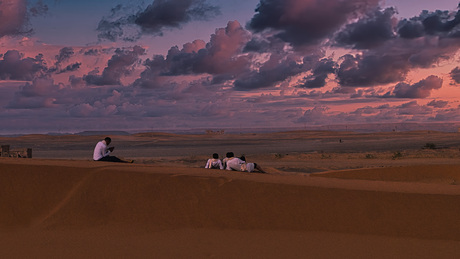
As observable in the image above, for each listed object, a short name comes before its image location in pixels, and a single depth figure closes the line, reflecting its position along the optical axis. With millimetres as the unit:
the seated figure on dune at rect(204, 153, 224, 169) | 13602
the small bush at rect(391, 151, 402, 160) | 34588
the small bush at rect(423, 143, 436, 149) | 48622
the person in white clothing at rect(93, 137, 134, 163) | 13570
